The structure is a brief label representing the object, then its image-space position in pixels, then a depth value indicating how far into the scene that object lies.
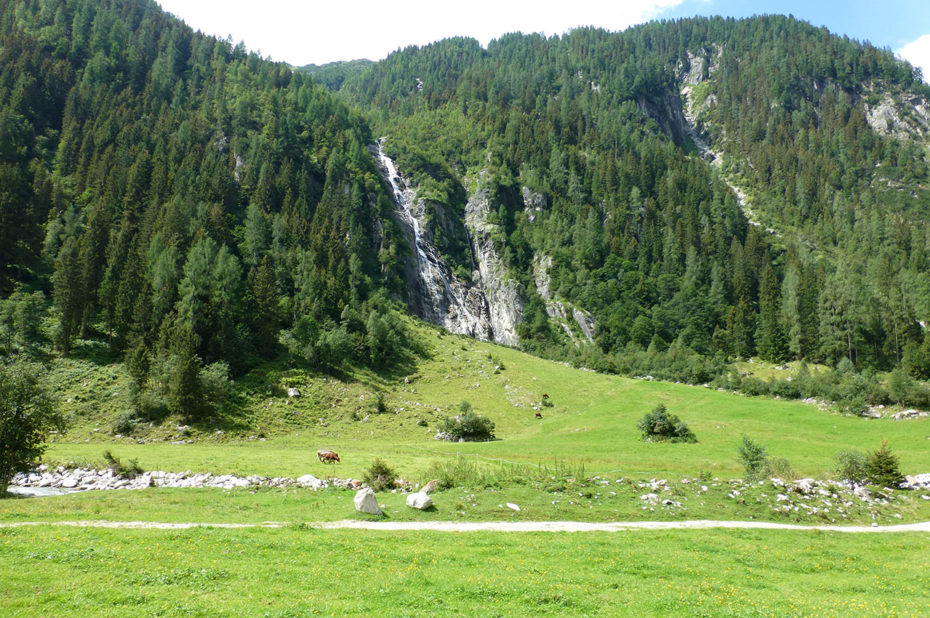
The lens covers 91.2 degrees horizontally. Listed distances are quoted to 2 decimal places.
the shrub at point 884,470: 32.47
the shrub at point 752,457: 34.91
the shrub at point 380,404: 63.25
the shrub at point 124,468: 31.67
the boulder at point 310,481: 29.67
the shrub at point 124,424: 49.09
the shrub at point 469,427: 56.56
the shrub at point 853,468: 33.50
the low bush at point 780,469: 33.25
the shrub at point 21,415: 26.97
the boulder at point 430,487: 27.16
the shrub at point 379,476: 29.52
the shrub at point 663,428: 52.03
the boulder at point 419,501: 23.52
